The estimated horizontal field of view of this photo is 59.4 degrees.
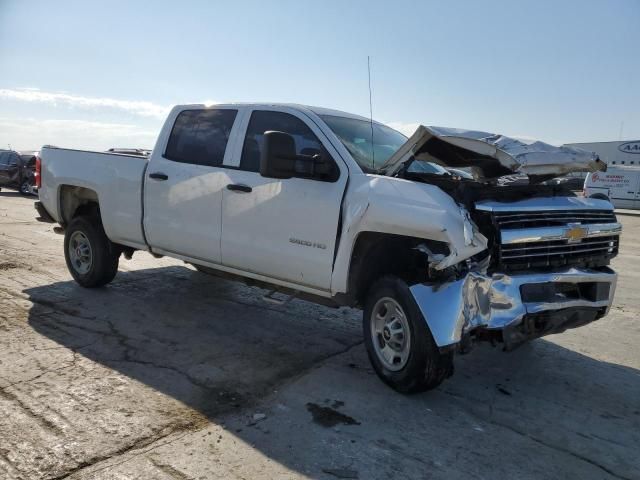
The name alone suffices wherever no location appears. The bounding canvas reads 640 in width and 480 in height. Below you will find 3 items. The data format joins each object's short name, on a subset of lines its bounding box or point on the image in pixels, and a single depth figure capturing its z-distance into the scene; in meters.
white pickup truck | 3.60
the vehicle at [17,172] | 21.73
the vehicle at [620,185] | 24.22
